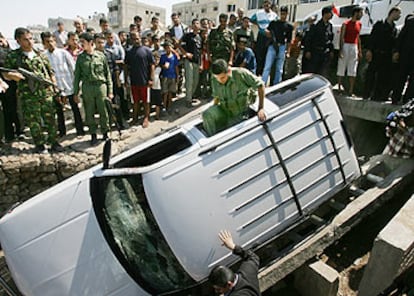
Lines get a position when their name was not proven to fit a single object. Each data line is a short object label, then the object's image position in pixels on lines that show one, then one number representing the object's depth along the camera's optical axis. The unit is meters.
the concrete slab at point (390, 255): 2.94
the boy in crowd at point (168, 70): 6.27
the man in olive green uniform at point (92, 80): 4.96
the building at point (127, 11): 41.09
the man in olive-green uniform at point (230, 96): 3.25
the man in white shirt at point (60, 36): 6.80
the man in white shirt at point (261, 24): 6.38
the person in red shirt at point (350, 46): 5.64
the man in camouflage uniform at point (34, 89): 4.67
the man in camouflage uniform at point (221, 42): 6.09
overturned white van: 2.65
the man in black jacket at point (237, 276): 2.54
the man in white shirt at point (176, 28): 6.97
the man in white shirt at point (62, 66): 5.38
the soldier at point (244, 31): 6.44
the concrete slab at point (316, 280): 3.39
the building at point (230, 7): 25.09
